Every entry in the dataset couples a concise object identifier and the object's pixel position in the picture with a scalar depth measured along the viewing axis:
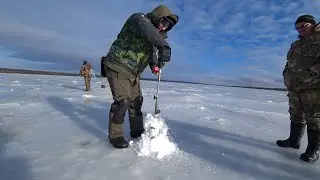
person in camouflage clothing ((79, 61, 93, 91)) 8.38
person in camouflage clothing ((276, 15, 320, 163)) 1.83
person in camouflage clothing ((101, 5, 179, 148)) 1.95
